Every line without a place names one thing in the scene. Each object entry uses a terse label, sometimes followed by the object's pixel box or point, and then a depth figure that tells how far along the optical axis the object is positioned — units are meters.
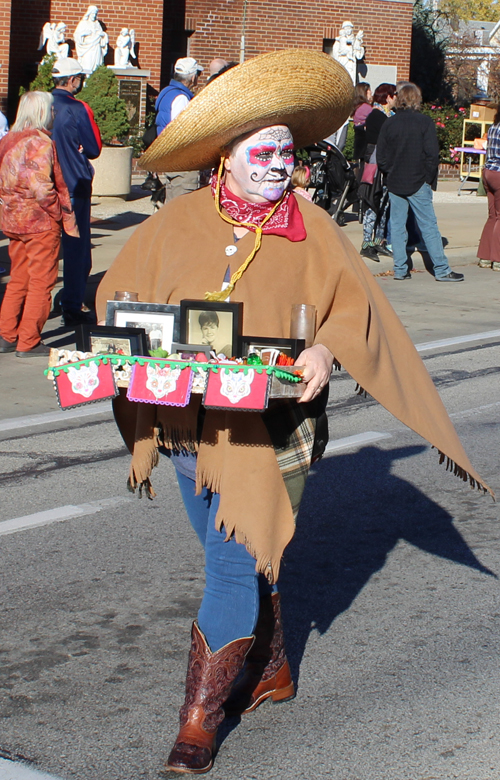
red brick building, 23.81
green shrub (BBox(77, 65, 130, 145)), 18.31
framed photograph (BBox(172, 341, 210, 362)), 2.79
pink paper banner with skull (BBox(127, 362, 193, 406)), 2.67
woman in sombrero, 2.86
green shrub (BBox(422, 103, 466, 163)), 27.12
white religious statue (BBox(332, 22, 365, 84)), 27.25
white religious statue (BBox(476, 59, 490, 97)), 35.81
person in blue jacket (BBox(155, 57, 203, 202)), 10.54
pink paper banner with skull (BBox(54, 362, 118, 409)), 2.71
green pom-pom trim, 2.62
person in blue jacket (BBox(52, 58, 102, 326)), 8.96
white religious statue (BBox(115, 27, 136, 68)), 23.12
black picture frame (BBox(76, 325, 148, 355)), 2.79
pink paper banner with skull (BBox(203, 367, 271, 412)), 2.61
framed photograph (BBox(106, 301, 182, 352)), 2.88
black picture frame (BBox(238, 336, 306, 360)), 2.76
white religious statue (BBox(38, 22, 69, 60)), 23.12
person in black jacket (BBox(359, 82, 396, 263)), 12.92
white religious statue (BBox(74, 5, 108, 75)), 22.59
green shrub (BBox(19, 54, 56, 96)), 19.13
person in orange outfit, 7.63
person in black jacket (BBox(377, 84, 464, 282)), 11.53
